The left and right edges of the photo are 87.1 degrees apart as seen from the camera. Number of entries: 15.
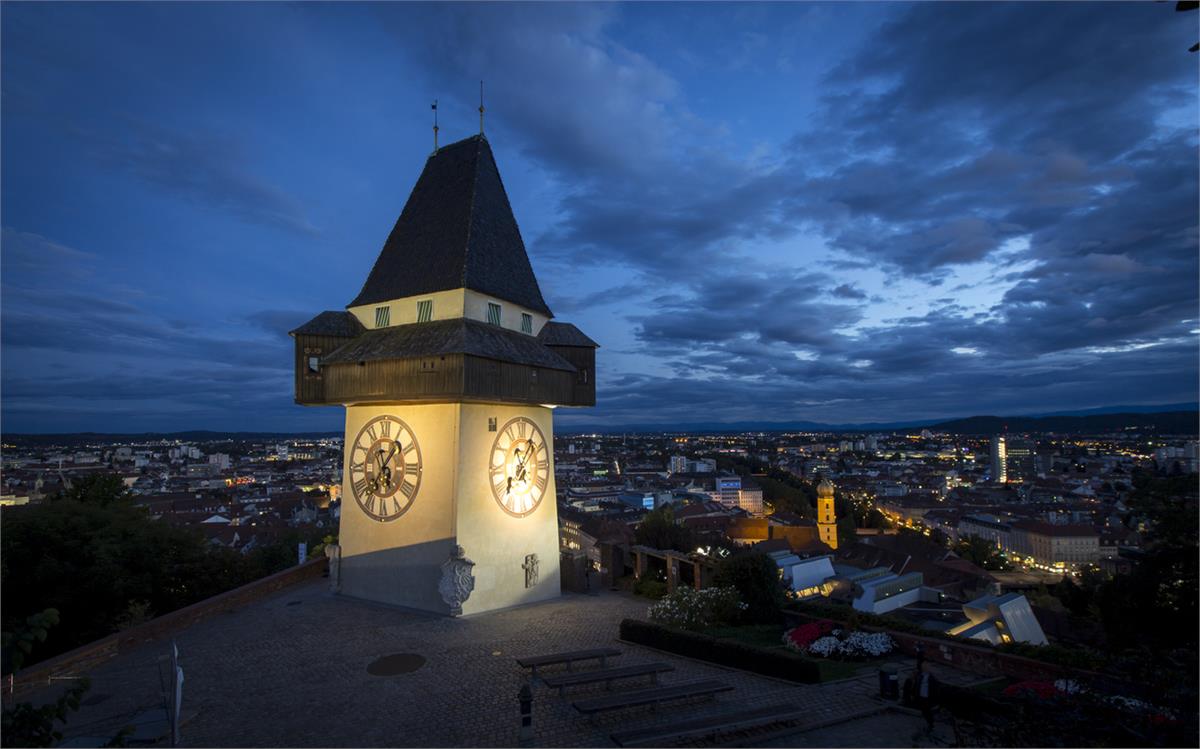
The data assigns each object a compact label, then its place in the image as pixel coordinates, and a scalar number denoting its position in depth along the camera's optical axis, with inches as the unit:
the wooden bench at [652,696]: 376.4
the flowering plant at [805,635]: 537.0
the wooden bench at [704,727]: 358.6
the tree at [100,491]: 1090.7
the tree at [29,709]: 194.4
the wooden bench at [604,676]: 417.7
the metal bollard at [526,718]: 359.6
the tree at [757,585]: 619.2
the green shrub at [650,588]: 729.0
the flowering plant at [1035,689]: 367.2
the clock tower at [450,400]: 664.4
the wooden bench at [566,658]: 440.1
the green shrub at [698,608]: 589.6
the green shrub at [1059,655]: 413.4
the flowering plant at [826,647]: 517.3
